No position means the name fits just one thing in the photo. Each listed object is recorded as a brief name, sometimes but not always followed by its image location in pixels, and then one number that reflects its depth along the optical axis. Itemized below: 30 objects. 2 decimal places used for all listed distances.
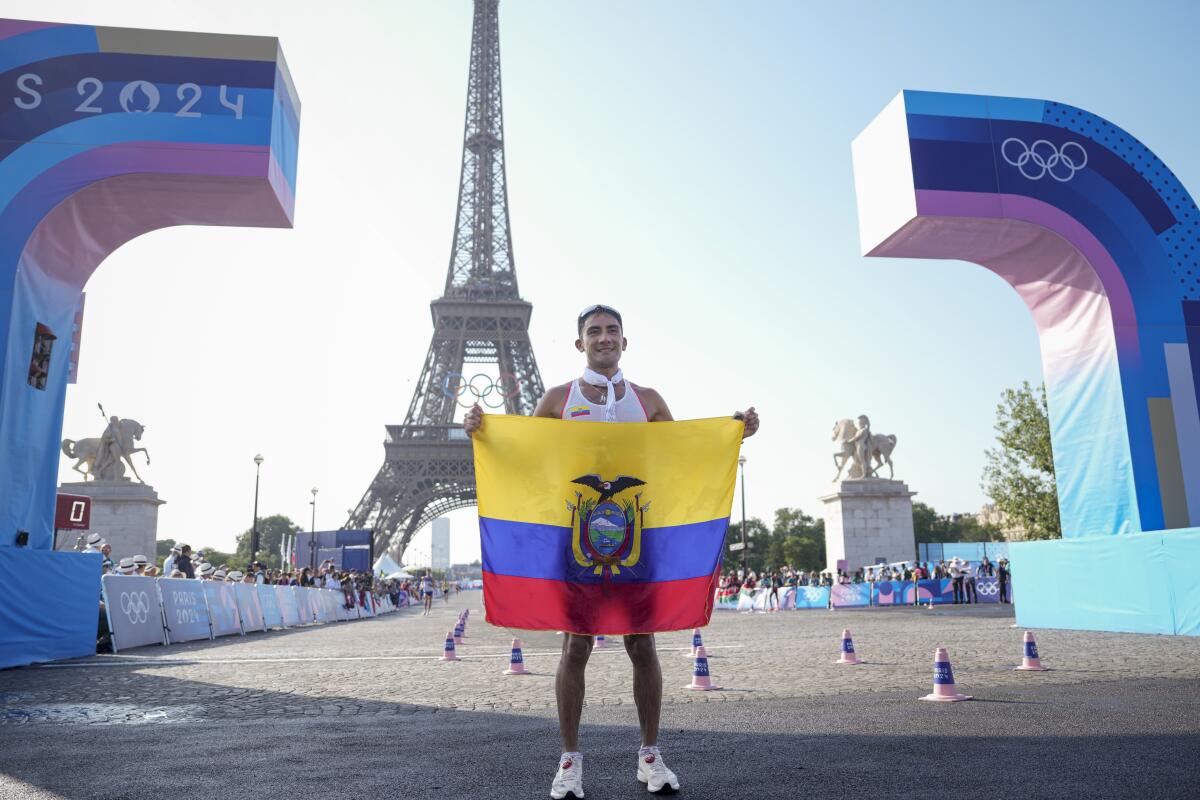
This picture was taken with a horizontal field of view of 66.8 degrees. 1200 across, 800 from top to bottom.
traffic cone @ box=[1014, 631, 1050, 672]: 8.14
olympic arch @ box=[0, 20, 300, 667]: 10.76
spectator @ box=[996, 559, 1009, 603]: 29.59
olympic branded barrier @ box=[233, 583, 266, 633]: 18.31
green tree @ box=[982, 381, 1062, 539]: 39.88
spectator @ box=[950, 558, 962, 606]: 29.62
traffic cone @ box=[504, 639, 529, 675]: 9.08
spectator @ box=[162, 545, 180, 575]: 17.67
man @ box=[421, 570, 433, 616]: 35.38
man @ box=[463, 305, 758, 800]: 3.72
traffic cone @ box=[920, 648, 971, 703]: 6.28
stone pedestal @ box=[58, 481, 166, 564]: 26.58
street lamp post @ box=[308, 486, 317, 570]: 40.82
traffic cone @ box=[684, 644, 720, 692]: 7.33
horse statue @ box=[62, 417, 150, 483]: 27.83
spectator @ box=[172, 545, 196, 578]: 18.00
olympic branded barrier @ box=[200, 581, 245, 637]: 16.39
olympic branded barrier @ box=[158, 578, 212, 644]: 14.52
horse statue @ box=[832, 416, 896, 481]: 32.88
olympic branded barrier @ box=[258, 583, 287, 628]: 19.91
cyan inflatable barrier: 11.91
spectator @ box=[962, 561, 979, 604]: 29.89
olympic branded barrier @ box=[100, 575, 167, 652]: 12.62
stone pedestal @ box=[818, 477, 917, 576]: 32.12
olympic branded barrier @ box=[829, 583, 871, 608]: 29.17
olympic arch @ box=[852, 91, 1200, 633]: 12.95
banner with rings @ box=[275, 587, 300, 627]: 21.34
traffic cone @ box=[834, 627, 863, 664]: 9.48
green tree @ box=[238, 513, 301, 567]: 153.12
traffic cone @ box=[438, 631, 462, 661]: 11.01
